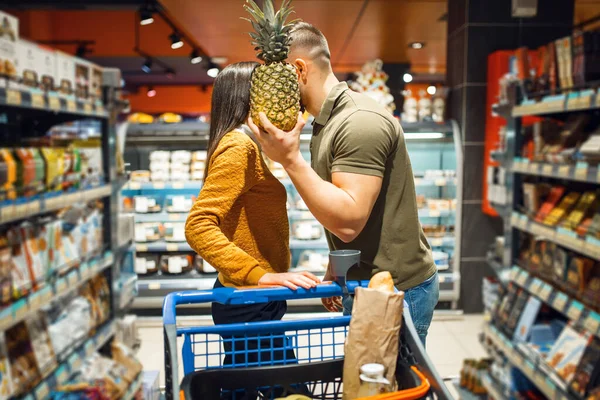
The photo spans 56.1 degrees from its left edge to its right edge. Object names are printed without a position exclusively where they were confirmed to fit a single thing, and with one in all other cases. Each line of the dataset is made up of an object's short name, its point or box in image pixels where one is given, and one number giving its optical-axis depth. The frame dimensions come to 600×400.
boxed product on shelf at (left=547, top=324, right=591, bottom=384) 2.50
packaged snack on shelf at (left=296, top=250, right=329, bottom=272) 5.02
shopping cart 1.09
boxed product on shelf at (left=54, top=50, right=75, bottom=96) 2.52
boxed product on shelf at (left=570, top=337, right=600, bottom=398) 2.36
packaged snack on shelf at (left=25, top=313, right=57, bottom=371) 2.36
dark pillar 4.75
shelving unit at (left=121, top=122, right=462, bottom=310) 4.84
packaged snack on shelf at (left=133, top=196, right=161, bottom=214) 4.98
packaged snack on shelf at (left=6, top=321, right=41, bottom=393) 2.22
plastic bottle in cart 1.02
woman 1.44
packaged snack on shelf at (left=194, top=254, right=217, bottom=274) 5.03
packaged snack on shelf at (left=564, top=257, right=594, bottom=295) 2.57
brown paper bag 1.09
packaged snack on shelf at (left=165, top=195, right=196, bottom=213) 4.99
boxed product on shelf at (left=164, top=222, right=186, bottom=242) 4.99
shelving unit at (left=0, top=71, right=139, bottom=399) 2.18
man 1.32
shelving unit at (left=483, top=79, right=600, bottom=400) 2.45
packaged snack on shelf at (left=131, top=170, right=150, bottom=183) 4.95
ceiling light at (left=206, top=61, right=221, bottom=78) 10.15
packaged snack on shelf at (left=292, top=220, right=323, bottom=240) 5.03
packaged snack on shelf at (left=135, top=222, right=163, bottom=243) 4.98
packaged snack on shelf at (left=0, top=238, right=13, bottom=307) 2.13
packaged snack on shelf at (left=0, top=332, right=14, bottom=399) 2.10
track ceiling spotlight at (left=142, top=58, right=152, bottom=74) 9.22
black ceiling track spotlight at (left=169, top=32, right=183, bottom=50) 6.87
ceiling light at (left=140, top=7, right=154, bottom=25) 5.90
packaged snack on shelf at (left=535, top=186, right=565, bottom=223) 2.83
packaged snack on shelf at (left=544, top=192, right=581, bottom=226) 2.72
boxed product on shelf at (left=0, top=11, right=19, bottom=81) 2.04
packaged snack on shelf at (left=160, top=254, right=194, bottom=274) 5.00
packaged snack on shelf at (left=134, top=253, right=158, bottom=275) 5.01
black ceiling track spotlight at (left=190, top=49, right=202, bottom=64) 8.32
